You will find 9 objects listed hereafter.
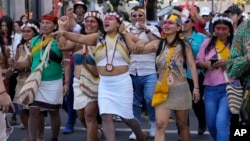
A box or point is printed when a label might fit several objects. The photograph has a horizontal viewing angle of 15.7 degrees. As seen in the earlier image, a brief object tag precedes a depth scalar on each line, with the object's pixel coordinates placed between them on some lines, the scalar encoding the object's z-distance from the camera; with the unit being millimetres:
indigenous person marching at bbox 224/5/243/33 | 13506
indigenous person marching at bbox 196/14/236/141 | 9994
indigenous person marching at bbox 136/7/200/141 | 10010
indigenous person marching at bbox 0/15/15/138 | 11314
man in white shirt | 12245
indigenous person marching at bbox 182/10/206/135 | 12213
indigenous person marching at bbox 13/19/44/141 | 12044
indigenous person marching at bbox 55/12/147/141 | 10365
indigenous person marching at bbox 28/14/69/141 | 11440
